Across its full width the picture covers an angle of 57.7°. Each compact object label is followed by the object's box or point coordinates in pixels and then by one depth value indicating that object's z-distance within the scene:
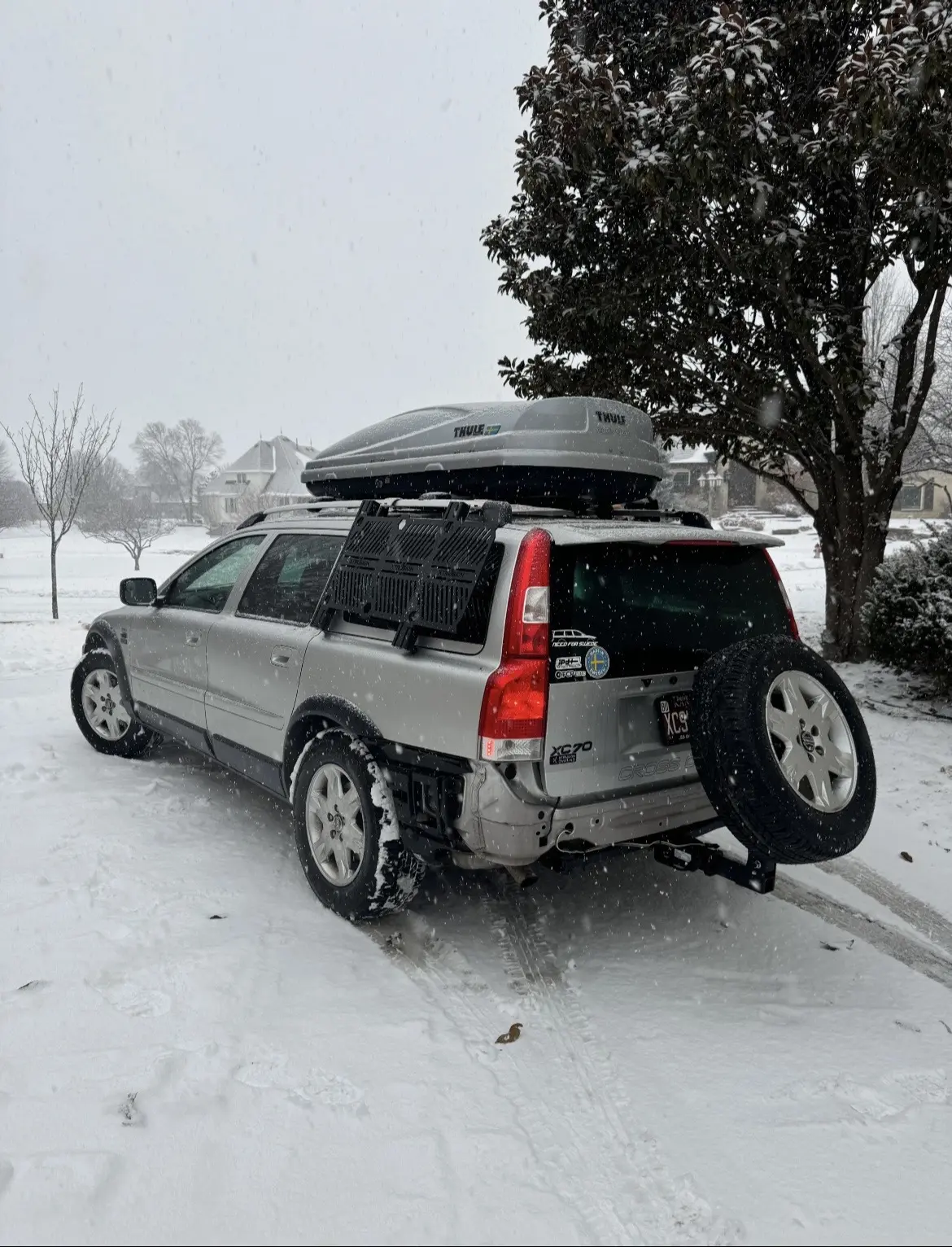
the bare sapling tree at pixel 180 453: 78.25
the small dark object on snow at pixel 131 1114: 2.42
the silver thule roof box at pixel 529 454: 4.02
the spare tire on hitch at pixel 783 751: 3.01
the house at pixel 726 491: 46.44
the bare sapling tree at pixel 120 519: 29.94
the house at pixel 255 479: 60.75
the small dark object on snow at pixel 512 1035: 2.90
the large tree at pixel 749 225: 6.17
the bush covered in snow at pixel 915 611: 6.76
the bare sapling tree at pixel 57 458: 18.09
